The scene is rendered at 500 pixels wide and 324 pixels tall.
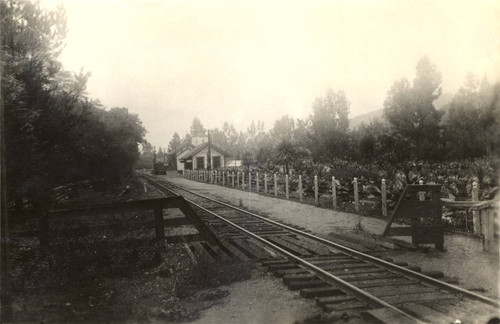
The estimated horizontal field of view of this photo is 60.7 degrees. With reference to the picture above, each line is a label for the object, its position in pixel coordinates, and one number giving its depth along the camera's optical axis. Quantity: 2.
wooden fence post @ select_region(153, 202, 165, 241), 7.55
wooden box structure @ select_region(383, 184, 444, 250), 8.13
